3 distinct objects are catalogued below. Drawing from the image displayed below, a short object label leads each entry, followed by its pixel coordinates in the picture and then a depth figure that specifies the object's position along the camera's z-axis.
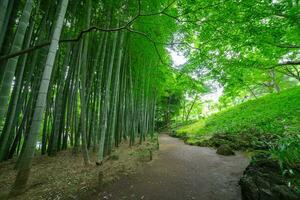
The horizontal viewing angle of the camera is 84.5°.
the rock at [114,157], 4.44
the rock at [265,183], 1.82
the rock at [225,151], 4.95
